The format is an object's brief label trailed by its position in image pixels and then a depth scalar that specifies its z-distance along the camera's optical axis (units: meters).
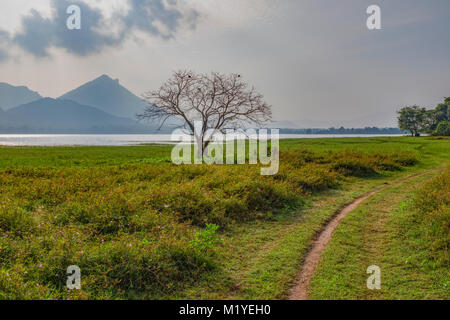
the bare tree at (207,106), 29.52
